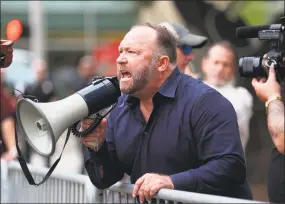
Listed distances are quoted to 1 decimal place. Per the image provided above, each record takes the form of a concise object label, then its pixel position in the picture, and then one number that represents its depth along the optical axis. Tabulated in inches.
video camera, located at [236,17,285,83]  259.2
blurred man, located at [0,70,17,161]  555.8
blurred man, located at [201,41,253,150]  460.6
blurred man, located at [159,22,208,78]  400.3
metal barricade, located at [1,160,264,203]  264.6
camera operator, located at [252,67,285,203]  239.6
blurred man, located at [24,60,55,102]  804.6
